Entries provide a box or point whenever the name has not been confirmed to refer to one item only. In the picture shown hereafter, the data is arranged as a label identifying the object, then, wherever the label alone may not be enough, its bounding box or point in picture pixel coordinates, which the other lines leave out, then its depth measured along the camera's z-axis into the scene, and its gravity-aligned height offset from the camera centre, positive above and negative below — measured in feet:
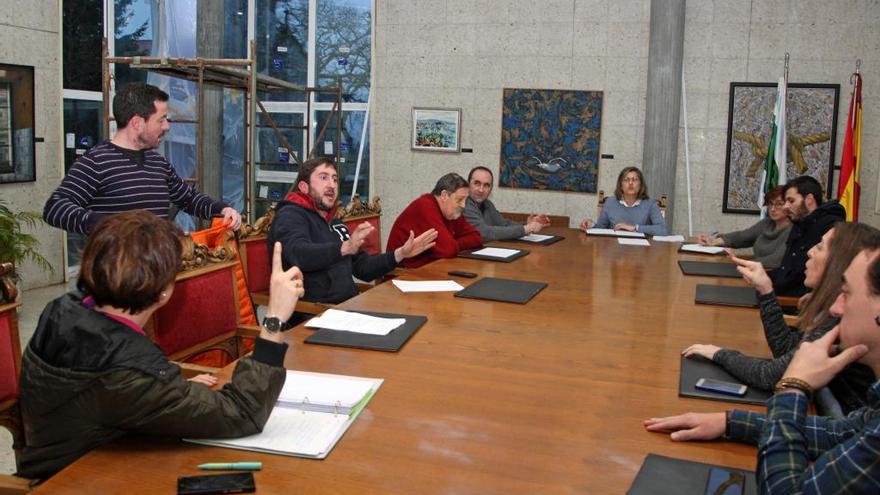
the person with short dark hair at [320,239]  12.13 -1.26
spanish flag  22.75 +0.60
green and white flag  22.94 +0.75
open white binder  5.48 -1.96
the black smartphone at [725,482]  5.05 -2.00
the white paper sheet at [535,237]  18.16 -1.65
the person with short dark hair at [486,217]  18.10 -1.24
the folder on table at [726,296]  11.34 -1.82
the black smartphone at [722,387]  7.04 -1.91
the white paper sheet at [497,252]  15.28 -1.71
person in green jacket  5.18 -1.46
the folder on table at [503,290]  11.06 -1.81
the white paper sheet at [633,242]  18.33 -1.67
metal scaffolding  21.07 +2.27
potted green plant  19.49 -2.29
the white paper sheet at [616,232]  19.71 -1.58
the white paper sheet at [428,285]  11.51 -1.81
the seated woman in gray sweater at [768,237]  17.07 -1.46
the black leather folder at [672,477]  5.03 -2.00
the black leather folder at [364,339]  8.16 -1.88
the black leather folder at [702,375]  6.95 -1.93
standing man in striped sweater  11.36 -0.31
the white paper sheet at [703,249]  17.21 -1.67
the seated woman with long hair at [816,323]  7.04 -1.52
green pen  5.08 -1.98
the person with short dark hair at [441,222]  15.25 -1.17
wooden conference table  5.11 -1.98
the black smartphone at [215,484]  4.75 -2.00
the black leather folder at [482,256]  14.90 -1.74
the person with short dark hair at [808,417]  4.83 -1.62
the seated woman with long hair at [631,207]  21.12 -1.01
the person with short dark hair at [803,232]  14.21 -1.01
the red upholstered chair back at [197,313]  9.22 -1.92
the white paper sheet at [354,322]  8.78 -1.84
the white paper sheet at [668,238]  19.40 -1.64
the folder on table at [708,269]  14.14 -1.76
